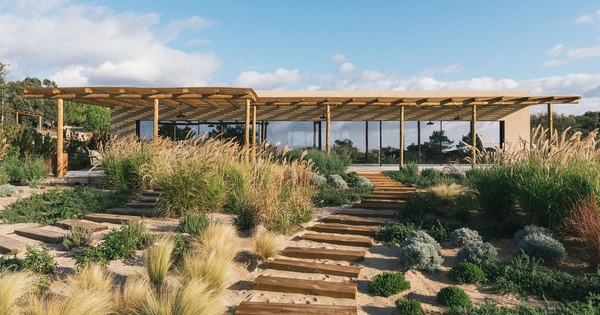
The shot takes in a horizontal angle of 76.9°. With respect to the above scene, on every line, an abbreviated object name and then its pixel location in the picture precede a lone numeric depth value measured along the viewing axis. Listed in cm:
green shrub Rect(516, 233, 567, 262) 433
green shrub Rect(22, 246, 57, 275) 407
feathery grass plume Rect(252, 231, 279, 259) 452
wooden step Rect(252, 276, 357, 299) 360
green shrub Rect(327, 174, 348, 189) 1002
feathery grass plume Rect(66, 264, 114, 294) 346
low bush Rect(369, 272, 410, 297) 366
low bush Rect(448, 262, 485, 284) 389
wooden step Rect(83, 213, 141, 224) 665
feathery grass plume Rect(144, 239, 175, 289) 370
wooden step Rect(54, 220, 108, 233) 590
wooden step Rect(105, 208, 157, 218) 698
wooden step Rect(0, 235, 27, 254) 504
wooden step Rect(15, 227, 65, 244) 541
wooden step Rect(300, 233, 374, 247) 522
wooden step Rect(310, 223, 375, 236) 578
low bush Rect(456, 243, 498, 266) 422
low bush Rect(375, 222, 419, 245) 533
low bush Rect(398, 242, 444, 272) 421
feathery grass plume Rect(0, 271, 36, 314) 297
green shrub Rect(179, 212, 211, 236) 495
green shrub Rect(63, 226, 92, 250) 506
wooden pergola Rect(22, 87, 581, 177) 1155
